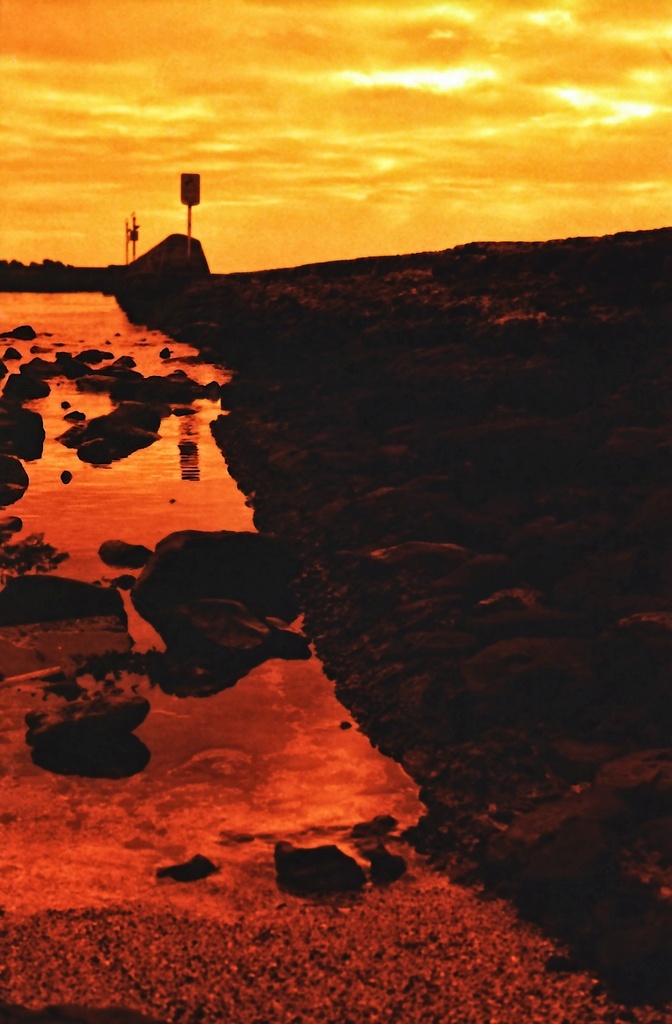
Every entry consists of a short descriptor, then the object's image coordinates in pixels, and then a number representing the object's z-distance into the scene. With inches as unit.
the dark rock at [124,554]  596.4
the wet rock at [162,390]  1039.0
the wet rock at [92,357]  1284.4
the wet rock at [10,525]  649.6
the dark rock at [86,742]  405.1
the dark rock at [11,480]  724.0
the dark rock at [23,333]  1518.2
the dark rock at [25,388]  1080.8
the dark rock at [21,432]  845.2
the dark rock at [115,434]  837.8
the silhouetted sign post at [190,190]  1737.2
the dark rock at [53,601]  511.2
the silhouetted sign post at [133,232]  2378.2
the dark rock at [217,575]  529.3
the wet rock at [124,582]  564.4
